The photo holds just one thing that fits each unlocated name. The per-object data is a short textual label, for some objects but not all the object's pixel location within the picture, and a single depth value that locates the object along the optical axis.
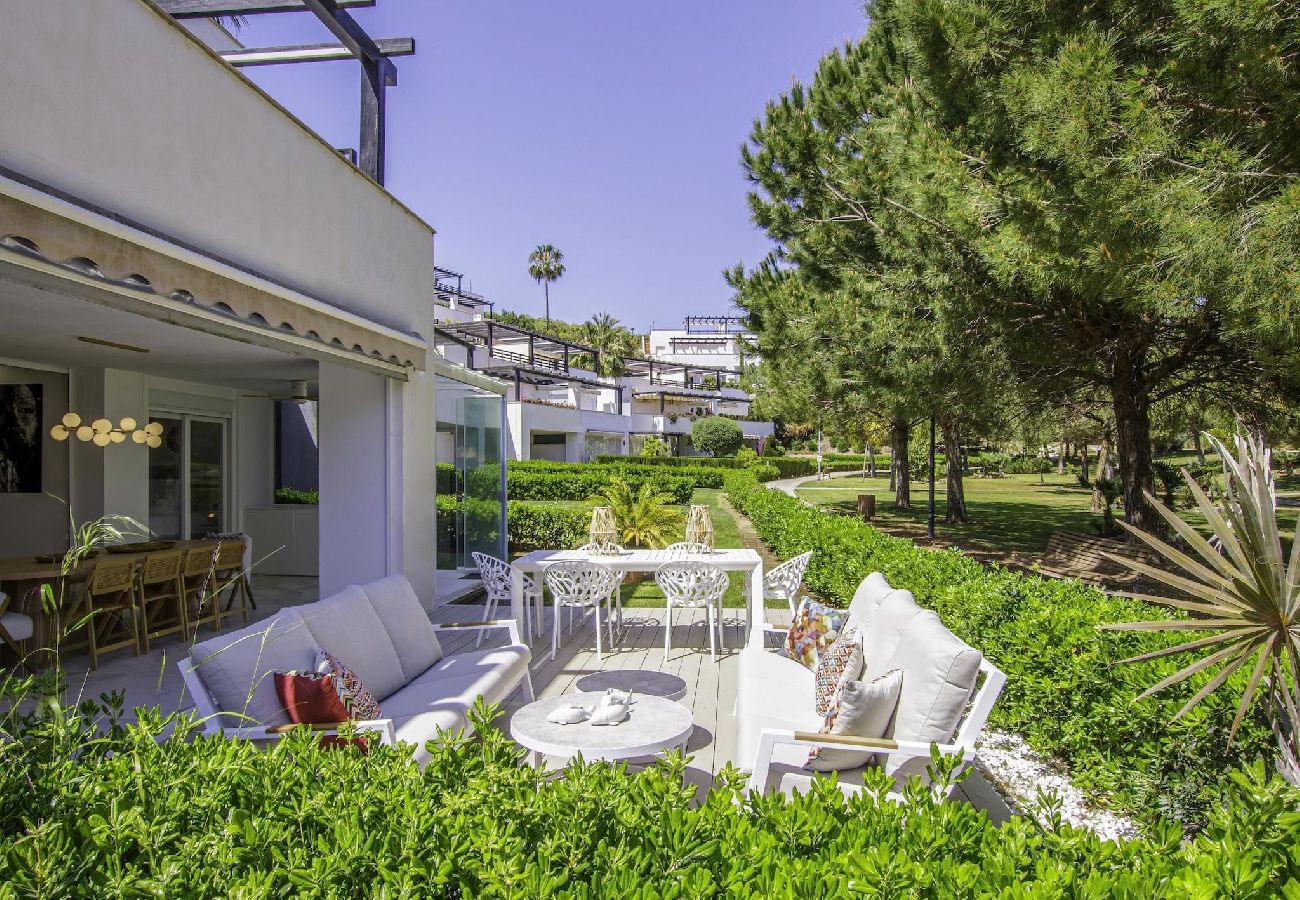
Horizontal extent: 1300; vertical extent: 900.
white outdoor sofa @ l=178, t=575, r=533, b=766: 3.49
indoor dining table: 6.22
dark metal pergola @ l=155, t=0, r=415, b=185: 6.93
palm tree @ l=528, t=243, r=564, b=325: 79.00
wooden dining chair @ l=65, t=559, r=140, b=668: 6.30
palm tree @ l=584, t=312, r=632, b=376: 63.81
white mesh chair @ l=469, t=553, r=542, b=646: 7.75
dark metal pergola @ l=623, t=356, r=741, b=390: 64.88
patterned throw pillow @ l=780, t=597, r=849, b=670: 5.20
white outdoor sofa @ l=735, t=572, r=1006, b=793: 3.32
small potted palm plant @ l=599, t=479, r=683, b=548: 11.89
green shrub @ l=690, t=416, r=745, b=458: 45.19
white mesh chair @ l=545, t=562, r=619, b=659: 7.20
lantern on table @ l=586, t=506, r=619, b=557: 8.05
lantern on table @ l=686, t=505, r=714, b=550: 8.17
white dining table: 7.23
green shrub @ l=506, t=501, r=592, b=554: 13.17
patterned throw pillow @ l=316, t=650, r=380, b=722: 3.69
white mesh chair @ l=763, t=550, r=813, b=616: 7.55
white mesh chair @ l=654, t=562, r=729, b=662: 7.07
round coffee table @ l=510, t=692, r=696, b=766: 3.79
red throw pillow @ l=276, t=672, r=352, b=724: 3.50
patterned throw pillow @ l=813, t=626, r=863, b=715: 3.93
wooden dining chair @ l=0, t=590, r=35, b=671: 5.89
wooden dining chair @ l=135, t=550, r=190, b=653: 6.96
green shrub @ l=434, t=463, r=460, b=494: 9.80
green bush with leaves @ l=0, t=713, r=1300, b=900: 1.65
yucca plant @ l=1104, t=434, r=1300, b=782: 2.64
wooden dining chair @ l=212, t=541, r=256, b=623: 7.91
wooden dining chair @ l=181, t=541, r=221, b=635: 7.41
